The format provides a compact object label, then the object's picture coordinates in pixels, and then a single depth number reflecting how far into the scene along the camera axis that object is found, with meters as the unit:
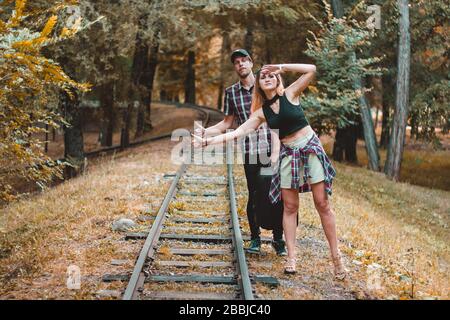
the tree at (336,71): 14.12
